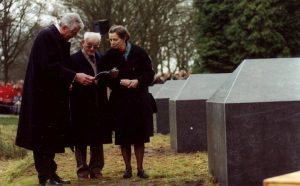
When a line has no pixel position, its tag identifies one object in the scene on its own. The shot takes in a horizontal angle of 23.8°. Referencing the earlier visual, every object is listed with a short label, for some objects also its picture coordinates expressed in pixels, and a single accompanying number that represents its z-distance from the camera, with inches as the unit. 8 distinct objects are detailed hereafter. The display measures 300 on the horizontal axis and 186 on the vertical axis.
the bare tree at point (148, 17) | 1285.7
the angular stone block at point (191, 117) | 459.2
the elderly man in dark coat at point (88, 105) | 331.3
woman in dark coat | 330.6
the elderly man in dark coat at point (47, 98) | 303.1
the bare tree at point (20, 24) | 1299.2
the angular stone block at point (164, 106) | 635.5
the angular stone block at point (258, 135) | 268.8
